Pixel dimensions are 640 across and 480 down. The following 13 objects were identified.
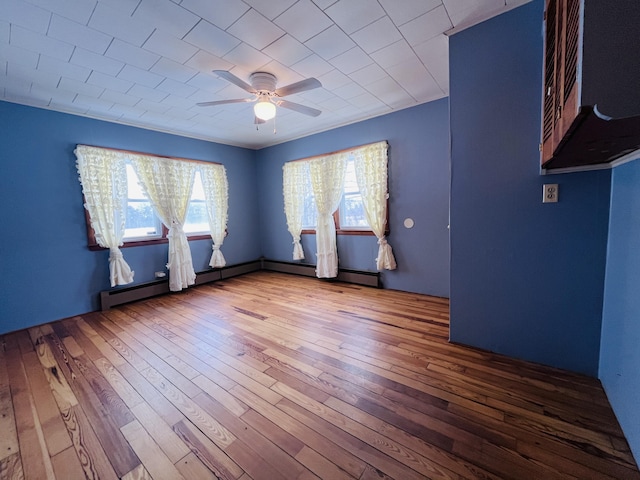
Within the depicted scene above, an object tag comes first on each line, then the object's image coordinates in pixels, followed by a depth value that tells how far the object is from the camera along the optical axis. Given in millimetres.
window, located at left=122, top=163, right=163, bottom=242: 3561
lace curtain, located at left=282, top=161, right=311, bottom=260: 4461
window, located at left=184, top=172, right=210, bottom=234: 4262
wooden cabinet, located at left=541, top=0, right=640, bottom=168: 631
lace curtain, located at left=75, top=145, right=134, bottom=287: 3102
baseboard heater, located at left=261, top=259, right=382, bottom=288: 3801
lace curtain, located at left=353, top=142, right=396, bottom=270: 3498
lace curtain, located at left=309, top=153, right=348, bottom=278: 3979
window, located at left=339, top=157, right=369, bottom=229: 3926
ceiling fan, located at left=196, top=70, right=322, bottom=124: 2191
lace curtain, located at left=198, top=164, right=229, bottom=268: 4348
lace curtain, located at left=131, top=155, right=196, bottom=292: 3623
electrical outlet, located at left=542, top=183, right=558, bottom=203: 1674
